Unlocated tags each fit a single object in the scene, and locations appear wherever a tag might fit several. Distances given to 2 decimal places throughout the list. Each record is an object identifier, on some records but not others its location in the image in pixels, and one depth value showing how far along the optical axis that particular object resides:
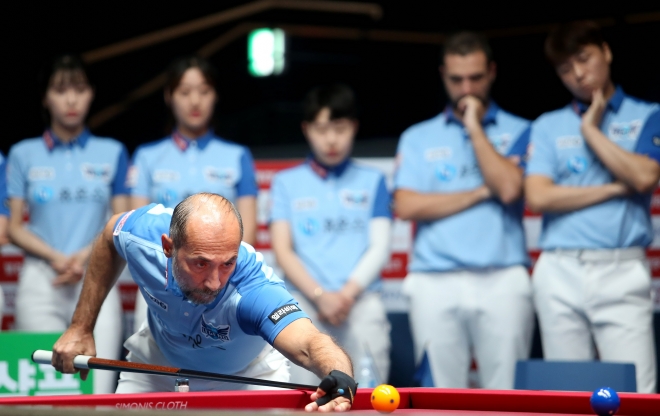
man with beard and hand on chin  7.61
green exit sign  11.41
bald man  4.75
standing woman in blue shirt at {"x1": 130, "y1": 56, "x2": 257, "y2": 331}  8.24
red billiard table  4.39
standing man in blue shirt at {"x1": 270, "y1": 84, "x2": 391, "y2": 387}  7.96
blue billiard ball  4.16
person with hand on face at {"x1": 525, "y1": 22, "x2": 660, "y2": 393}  7.20
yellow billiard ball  4.28
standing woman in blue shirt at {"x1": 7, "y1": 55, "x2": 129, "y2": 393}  8.22
